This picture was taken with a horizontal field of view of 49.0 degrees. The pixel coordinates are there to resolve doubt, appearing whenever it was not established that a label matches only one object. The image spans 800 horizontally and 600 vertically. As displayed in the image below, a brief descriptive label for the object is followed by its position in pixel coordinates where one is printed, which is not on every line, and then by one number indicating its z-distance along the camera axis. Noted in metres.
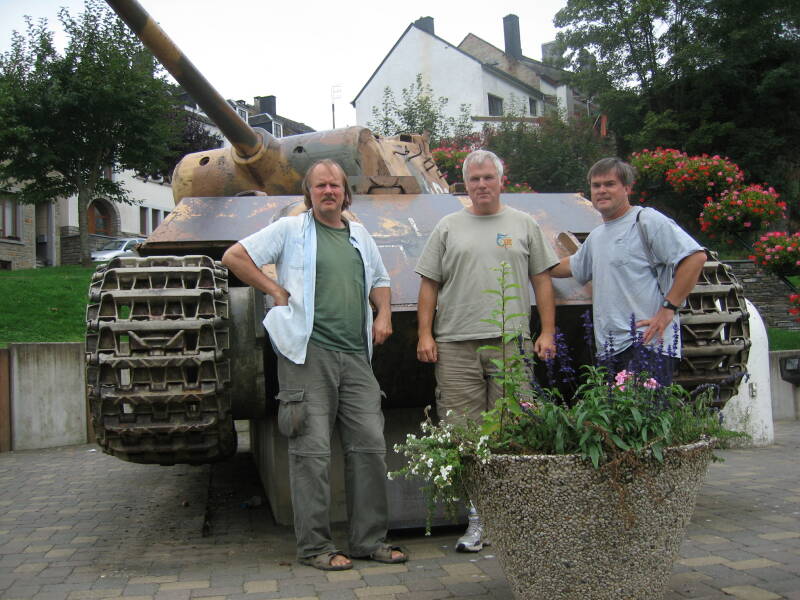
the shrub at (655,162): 16.62
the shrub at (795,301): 10.91
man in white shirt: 4.05
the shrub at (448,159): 18.22
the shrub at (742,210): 14.45
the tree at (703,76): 24.52
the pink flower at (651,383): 3.04
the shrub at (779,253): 11.88
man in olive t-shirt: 4.09
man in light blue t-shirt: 3.98
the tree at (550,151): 25.25
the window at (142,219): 37.94
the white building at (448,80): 37.50
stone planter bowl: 2.86
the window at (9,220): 29.09
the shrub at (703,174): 15.69
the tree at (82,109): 20.41
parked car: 25.99
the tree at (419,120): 26.34
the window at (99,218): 36.06
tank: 3.82
